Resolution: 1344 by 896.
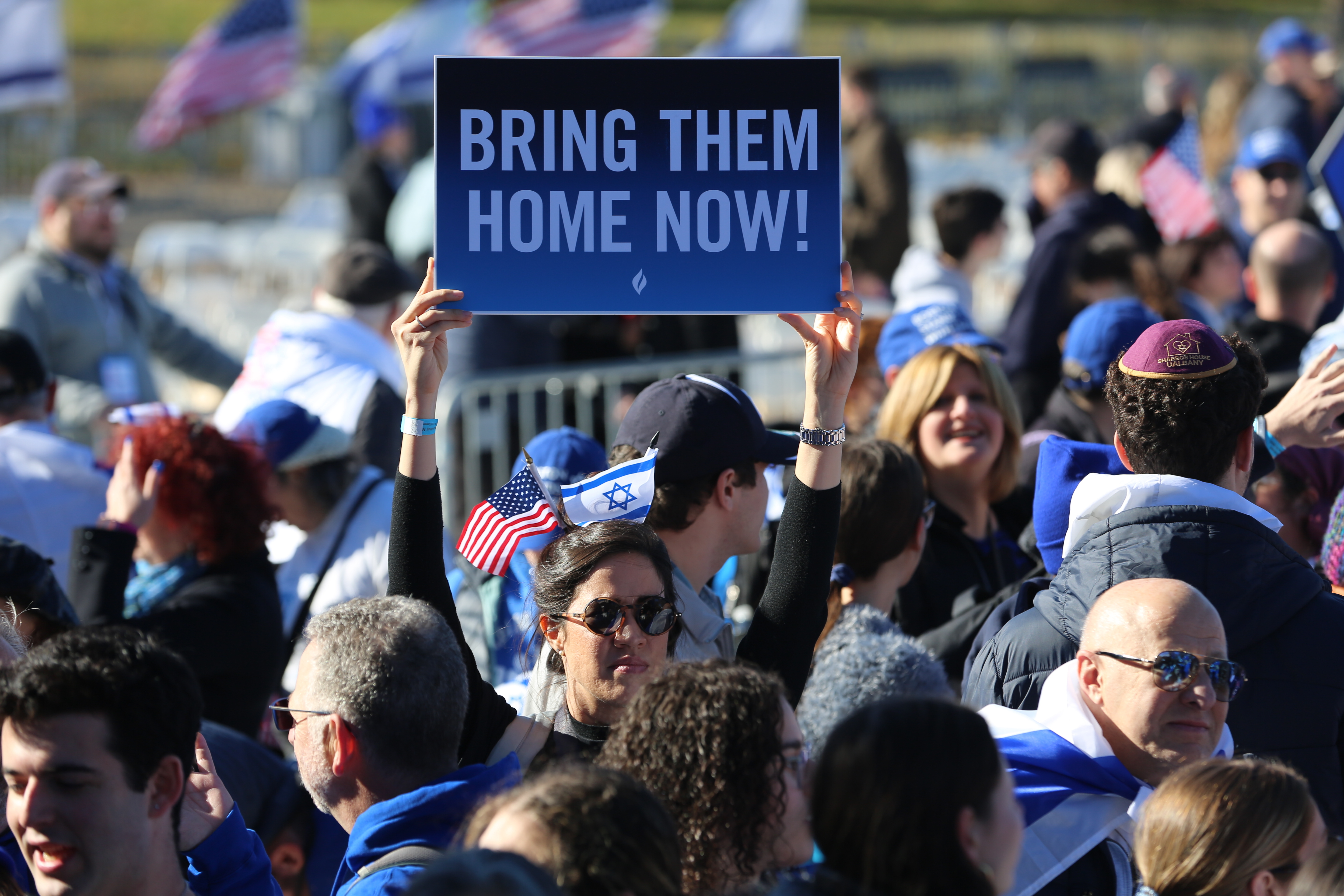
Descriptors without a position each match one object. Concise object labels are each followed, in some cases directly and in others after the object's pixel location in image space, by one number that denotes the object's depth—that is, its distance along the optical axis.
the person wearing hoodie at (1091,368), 9.76
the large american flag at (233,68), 26.87
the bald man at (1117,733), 5.21
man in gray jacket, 13.70
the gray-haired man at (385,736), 5.11
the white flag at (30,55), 20.81
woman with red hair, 8.15
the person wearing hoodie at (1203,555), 5.73
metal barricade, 14.58
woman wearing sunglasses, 5.98
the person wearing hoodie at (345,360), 11.62
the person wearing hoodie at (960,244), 14.67
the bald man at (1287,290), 11.80
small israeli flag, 6.57
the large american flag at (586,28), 29.00
